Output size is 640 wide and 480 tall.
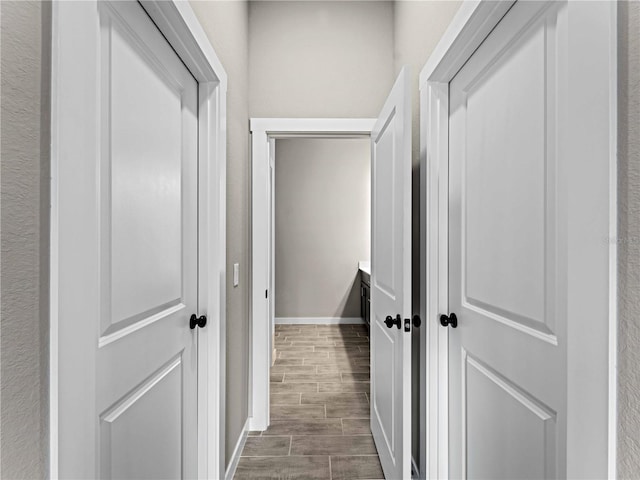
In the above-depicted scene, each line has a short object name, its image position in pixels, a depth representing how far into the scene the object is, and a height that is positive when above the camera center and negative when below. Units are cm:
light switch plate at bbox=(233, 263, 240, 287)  218 -18
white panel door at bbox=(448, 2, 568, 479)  105 -4
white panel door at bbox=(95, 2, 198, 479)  103 -4
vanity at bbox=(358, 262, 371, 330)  530 -67
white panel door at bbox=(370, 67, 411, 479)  162 -19
